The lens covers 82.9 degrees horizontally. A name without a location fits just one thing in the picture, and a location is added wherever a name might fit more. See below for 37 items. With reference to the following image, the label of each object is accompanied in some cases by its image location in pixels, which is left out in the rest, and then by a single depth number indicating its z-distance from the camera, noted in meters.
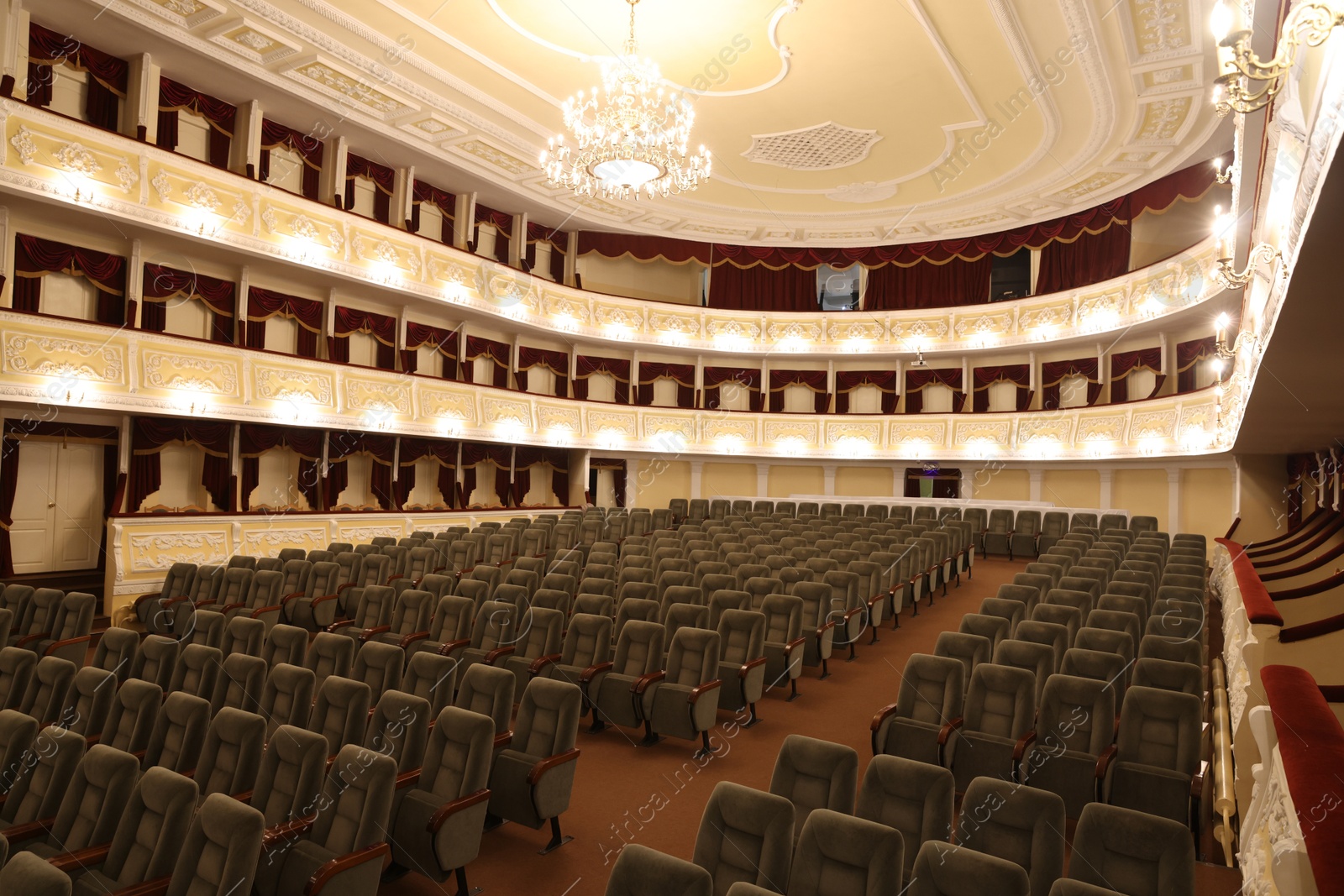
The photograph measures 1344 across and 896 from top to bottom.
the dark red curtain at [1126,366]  13.52
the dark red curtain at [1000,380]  15.68
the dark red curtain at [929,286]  16.25
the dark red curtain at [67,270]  8.59
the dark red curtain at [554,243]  15.52
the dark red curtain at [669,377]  16.86
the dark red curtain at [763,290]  17.38
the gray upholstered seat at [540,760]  3.39
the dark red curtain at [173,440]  9.36
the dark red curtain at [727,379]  17.38
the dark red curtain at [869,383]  17.00
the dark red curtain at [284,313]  10.86
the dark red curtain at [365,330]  11.90
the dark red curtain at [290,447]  10.41
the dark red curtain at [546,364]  15.03
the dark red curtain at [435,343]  12.98
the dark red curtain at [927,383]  16.41
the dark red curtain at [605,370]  16.09
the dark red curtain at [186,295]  9.69
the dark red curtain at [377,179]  11.99
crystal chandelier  7.97
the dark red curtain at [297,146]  10.80
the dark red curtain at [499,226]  14.32
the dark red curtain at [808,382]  17.34
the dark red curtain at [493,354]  14.02
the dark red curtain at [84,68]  8.55
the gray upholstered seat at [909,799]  2.68
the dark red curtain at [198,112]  9.73
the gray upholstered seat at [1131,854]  2.23
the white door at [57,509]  8.76
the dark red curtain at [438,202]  13.05
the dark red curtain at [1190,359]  12.68
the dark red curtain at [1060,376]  14.70
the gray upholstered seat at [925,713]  3.75
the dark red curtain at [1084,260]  13.88
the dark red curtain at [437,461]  12.38
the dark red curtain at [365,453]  11.43
